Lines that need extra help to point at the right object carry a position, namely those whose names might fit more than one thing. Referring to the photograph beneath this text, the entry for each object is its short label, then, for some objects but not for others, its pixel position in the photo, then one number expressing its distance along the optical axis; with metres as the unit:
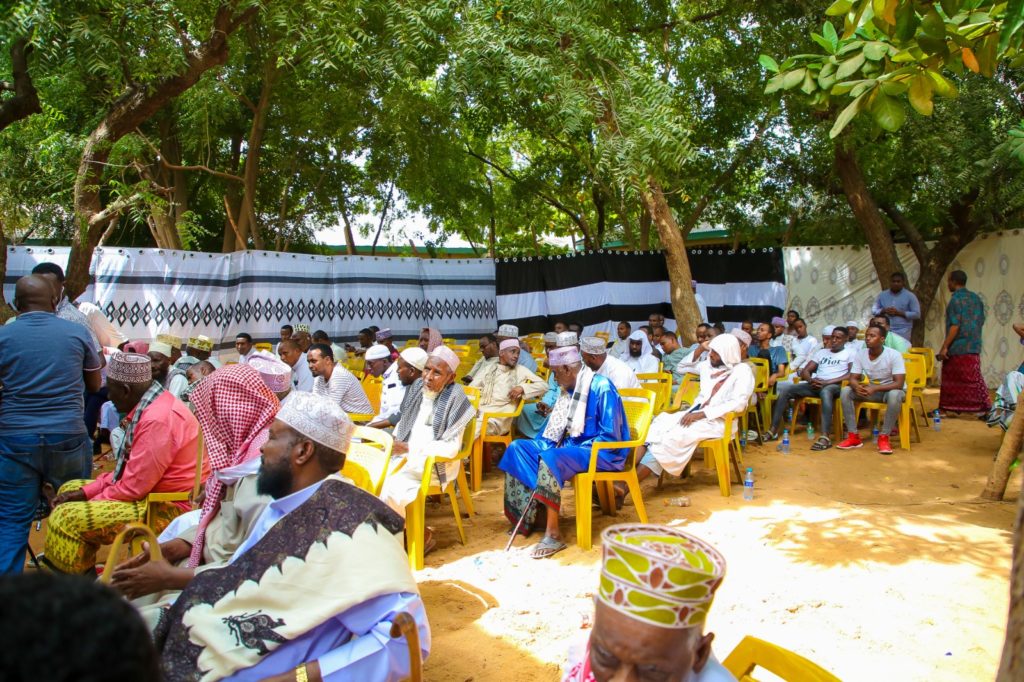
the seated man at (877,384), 8.24
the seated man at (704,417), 6.55
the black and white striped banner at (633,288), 14.08
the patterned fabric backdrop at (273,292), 10.78
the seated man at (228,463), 3.23
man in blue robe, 5.43
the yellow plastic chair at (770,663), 1.98
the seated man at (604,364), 6.74
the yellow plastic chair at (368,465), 4.25
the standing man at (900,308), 10.66
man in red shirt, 3.82
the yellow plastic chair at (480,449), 7.12
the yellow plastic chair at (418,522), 5.11
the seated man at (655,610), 1.79
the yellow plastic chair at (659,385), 7.70
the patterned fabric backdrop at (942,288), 12.00
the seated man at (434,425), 5.35
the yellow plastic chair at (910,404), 8.22
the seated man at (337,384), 7.32
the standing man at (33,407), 4.03
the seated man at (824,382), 8.66
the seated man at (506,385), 7.45
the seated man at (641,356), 9.66
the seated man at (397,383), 6.52
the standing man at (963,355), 9.68
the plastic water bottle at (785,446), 8.27
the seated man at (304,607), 2.33
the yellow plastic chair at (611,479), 5.36
